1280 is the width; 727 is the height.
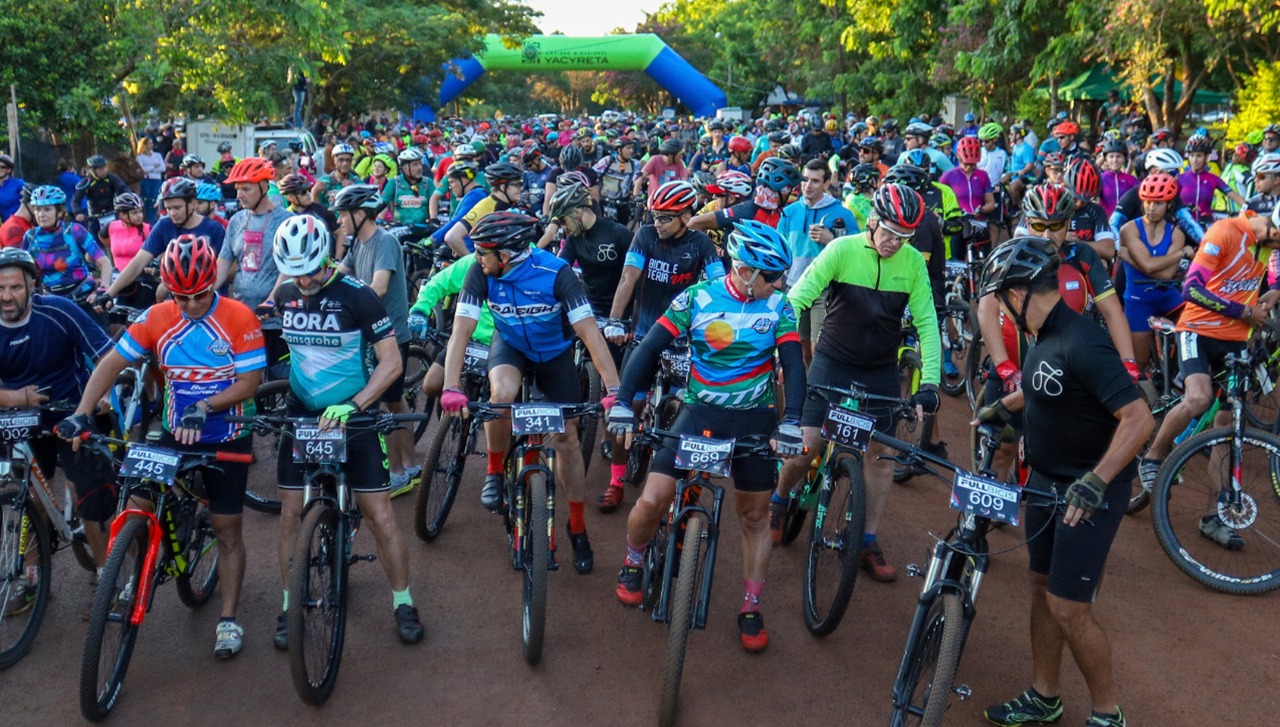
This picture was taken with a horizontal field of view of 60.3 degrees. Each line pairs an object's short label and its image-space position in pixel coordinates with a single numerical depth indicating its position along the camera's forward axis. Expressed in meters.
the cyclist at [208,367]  5.18
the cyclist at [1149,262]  8.04
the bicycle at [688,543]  4.69
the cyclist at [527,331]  5.93
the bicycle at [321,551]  4.79
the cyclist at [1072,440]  4.17
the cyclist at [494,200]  8.77
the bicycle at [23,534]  5.29
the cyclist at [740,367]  5.26
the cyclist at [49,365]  5.57
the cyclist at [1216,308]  6.74
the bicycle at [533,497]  5.23
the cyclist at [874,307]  5.99
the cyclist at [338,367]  5.30
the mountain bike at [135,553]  4.65
